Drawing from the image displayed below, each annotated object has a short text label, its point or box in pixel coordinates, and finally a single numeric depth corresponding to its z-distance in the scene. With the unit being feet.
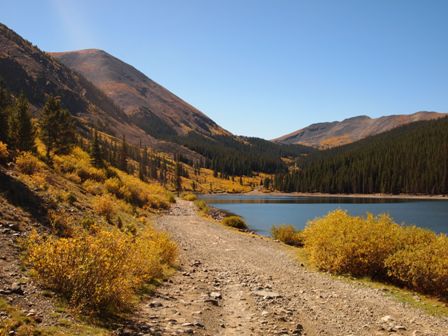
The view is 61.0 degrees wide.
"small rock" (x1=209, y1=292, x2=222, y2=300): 48.28
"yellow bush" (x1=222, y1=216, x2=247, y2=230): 155.94
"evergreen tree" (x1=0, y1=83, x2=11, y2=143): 115.52
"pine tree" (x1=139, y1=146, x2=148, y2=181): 606.75
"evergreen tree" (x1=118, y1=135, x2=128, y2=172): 322.28
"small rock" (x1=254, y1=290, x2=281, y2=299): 49.85
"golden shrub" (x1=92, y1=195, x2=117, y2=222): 84.23
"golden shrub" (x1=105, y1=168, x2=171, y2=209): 130.21
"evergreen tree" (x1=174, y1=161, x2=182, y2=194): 459.73
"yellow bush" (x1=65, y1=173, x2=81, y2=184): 112.33
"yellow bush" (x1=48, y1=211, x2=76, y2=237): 55.47
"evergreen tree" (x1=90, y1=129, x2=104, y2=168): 167.49
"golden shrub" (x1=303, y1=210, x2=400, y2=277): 65.62
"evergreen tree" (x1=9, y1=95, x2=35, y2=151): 121.15
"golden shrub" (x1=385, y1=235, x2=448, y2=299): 55.01
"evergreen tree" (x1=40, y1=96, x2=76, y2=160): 143.43
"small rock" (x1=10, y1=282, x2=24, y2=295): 32.45
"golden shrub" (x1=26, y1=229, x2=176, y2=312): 34.78
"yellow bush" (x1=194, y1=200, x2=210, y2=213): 207.88
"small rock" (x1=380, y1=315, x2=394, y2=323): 42.63
